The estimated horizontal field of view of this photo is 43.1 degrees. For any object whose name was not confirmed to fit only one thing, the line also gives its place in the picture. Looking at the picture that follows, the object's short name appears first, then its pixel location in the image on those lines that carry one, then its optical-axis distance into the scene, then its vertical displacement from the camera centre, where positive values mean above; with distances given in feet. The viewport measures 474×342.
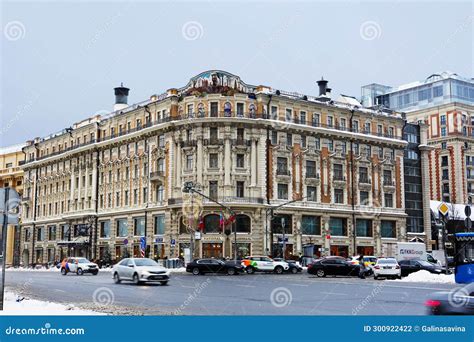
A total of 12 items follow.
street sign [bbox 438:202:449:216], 113.11 +5.13
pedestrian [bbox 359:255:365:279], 129.03 -7.59
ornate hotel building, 201.87 +22.29
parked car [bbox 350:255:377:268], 150.76 -6.51
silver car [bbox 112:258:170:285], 91.20 -5.63
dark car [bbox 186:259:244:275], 147.13 -7.79
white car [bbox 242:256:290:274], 154.30 -7.67
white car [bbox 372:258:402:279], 123.75 -7.11
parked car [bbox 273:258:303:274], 158.25 -8.54
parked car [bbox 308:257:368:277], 133.39 -7.08
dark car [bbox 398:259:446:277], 137.35 -7.27
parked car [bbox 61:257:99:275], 149.18 -7.96
